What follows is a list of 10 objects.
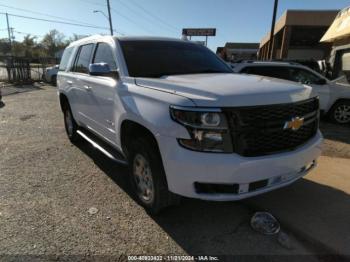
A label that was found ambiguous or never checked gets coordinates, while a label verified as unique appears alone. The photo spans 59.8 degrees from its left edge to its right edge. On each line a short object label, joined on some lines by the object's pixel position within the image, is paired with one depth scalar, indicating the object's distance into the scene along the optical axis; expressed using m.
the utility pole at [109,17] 36.06
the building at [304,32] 25.17
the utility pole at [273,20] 17.40
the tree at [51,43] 90.12
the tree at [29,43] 84.83
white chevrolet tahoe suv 2.65
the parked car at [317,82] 8.04
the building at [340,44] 12.76
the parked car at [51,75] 20.87
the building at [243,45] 77.50
